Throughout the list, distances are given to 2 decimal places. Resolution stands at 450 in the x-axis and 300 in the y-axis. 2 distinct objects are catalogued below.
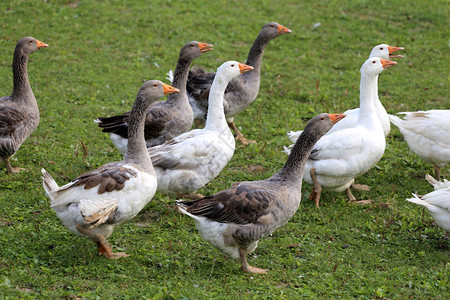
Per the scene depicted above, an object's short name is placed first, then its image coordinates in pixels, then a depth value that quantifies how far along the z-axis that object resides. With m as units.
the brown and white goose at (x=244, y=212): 12.05
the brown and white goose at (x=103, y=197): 11.88
